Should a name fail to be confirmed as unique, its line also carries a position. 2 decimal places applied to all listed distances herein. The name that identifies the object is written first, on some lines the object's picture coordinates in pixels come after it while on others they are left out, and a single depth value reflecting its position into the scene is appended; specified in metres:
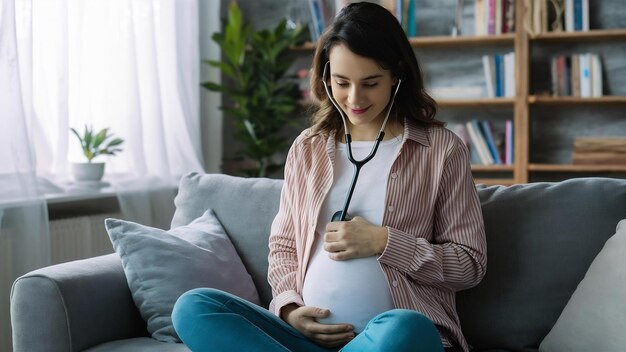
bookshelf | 3.94
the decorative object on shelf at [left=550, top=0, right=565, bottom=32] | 3.91
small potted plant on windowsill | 3.14
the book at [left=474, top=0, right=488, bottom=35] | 4.05
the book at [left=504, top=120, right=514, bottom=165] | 4.07
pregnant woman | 1.66
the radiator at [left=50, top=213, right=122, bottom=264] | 2.98
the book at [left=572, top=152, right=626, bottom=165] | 3.78
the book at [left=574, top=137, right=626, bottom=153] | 3.77
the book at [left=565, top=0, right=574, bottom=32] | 3.92
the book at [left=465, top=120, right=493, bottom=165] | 4.12
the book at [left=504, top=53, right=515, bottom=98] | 4.04
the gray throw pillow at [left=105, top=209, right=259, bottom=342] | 1.92
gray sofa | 1.86
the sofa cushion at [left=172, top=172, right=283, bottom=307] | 2.15
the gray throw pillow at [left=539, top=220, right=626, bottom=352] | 1.68
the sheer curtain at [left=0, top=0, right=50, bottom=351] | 2.63
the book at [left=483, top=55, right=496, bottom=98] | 4.10
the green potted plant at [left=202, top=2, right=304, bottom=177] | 4.14
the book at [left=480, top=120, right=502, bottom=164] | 4.11
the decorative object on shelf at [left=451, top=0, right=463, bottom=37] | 4.20
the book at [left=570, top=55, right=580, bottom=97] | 3.96
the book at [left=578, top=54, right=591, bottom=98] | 3.94
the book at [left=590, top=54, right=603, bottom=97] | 3.93
